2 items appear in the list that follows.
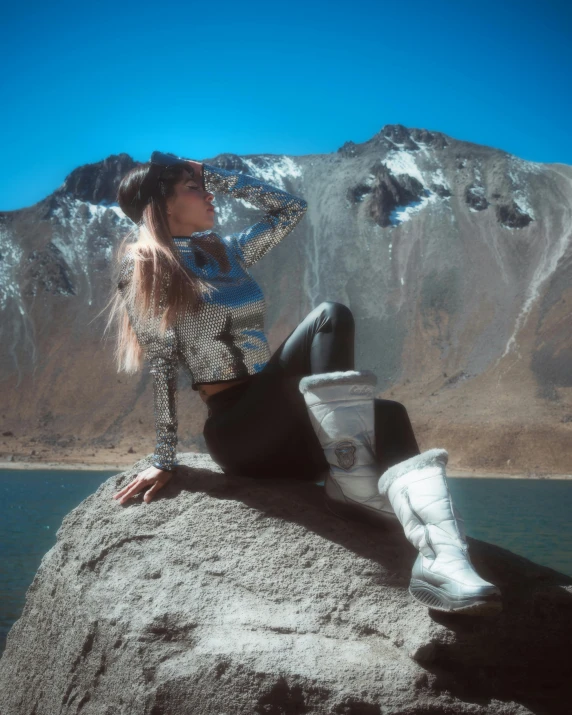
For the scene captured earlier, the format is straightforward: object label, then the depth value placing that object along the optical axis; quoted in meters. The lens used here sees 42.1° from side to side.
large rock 3.26
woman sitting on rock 3.28
